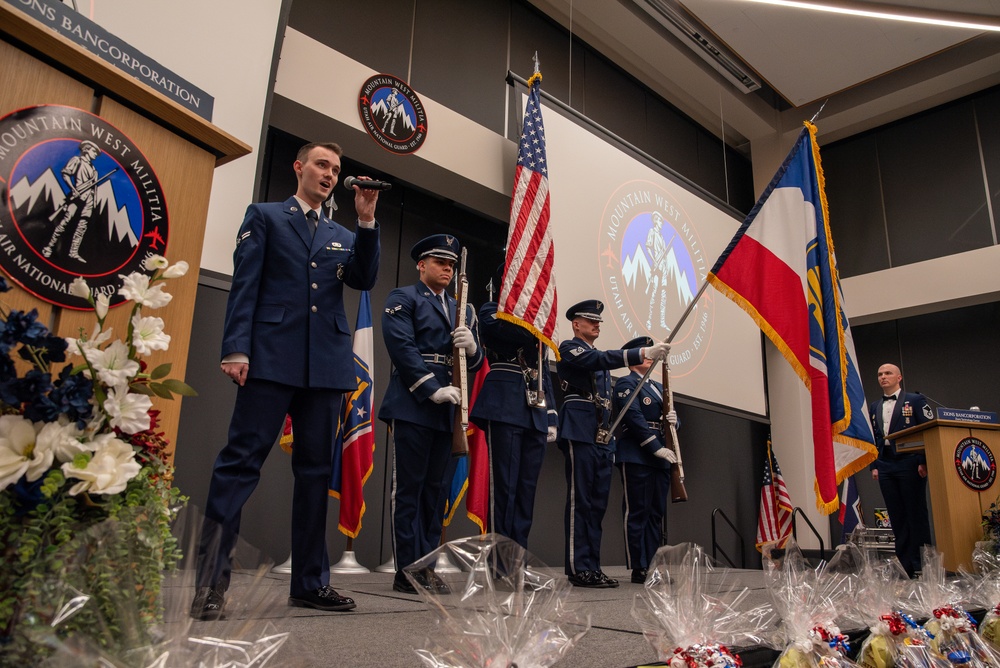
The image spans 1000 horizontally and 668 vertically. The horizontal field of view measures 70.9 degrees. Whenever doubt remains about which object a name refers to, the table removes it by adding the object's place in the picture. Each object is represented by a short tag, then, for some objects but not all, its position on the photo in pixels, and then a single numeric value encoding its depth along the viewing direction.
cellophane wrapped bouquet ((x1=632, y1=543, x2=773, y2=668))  1.16
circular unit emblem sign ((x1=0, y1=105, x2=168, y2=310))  0.97
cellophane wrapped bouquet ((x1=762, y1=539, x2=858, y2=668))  1.31
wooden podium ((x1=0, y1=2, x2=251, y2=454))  1.00
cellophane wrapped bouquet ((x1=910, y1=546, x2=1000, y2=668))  1.54
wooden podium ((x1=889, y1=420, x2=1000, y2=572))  3.60
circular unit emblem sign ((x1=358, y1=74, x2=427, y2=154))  3.93
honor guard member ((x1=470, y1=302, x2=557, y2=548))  2.73
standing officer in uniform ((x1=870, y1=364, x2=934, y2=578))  4.52
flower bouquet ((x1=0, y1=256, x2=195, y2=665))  0.65
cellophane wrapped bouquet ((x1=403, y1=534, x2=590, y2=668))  0.94
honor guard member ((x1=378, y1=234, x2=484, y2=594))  2.40
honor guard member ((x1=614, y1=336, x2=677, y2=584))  3.51
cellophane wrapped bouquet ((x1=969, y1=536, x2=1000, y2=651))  1.85
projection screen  4.53
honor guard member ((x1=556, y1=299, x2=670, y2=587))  3.04
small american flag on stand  6.10
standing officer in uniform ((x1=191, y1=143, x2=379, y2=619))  1.76
